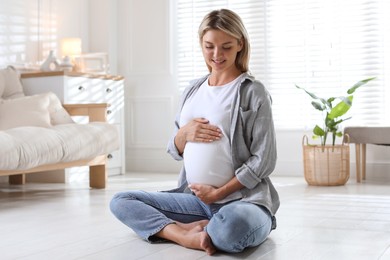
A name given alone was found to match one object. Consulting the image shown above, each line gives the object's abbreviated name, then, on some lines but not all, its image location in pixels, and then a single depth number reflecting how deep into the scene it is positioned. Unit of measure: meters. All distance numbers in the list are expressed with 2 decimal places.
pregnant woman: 1.83
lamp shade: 4.87
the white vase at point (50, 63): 4.53
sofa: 3.04
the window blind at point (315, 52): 4.56
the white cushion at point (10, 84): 4.03
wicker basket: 4.04
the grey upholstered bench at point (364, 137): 4.10
